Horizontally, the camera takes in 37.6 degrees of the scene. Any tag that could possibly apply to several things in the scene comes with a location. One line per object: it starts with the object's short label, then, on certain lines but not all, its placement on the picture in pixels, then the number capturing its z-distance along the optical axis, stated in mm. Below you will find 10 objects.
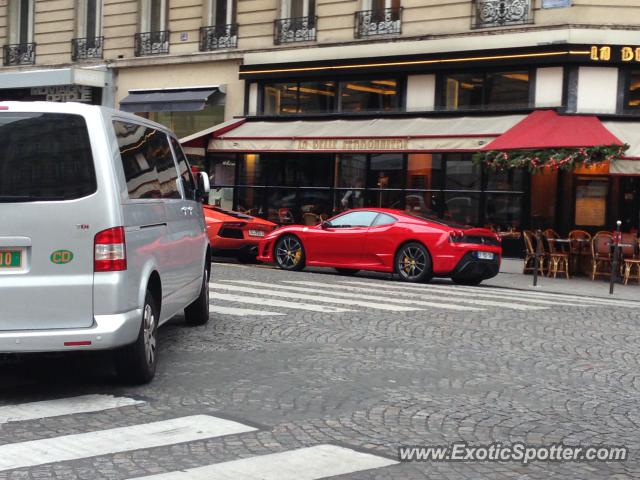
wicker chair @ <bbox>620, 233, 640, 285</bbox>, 18247
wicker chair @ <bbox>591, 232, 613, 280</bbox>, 18750
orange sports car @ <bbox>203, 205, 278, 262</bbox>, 18641
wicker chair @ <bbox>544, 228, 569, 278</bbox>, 19375
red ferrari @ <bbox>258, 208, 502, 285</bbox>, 15789
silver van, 5840
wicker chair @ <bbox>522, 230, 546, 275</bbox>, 19625
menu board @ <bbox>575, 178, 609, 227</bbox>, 20562
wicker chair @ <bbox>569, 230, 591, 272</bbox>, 19594
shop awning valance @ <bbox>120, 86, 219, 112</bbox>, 26484
